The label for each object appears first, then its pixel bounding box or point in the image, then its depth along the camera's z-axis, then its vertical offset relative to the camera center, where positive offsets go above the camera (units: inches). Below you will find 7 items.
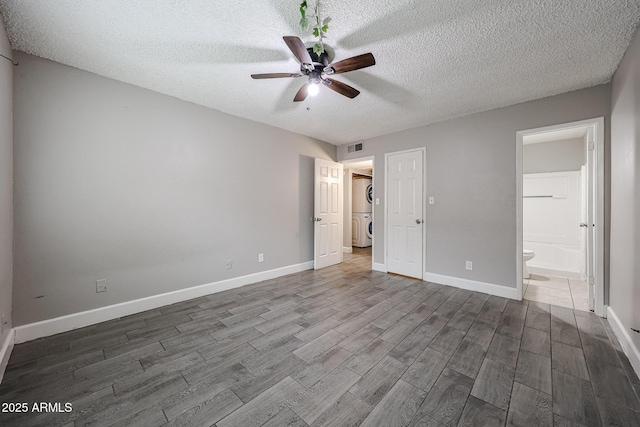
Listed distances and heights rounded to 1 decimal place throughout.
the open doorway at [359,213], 261.7 -0.1
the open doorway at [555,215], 119.3 -1.0
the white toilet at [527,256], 153.0 -27.2
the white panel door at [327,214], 177.2 -1.0
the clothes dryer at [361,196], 282.4 +20.0
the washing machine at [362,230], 279.7 -20.0
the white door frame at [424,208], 151.6 +3.3
